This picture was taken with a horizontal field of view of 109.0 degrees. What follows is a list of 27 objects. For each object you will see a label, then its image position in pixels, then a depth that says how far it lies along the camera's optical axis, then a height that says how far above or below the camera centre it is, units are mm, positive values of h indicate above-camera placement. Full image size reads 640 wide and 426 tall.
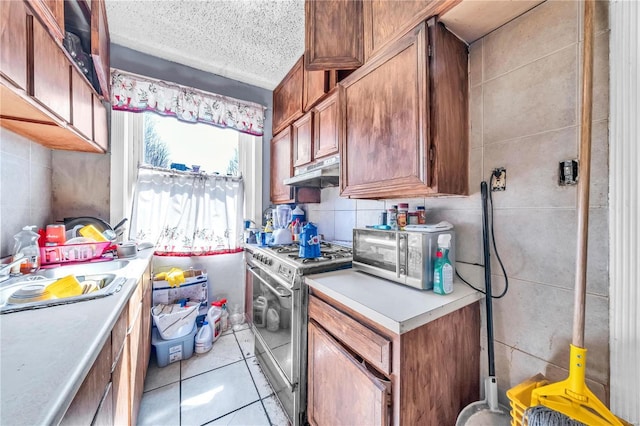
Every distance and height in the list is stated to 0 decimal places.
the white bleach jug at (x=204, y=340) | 1846 -1050
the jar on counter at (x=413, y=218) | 1238 -29
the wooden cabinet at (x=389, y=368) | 778 -603
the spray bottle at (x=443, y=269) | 956 -238
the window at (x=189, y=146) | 2107 +644
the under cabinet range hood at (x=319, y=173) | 1501 +277
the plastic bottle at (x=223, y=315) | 2146 -994
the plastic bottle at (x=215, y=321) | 1989 -970
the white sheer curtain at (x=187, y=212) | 2037 -11
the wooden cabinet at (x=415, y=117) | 956 +443
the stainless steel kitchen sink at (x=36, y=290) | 730 -309
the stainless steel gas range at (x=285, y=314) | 1214 -630
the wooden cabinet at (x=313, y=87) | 1631 +947
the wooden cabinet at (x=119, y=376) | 536 -542
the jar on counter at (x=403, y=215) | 1221 -12
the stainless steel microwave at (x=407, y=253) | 991 -192
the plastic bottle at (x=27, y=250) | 1105 -206
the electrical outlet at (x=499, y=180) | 987 +149
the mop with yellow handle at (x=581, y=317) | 671 -314
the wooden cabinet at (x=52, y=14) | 916 +836
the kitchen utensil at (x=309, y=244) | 1435 -203
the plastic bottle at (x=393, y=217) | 1282 -25
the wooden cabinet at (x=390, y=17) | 917 +885
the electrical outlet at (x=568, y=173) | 806 +148
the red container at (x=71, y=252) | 1236 -241
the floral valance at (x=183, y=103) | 1879 +992
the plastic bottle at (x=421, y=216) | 1229 -17
